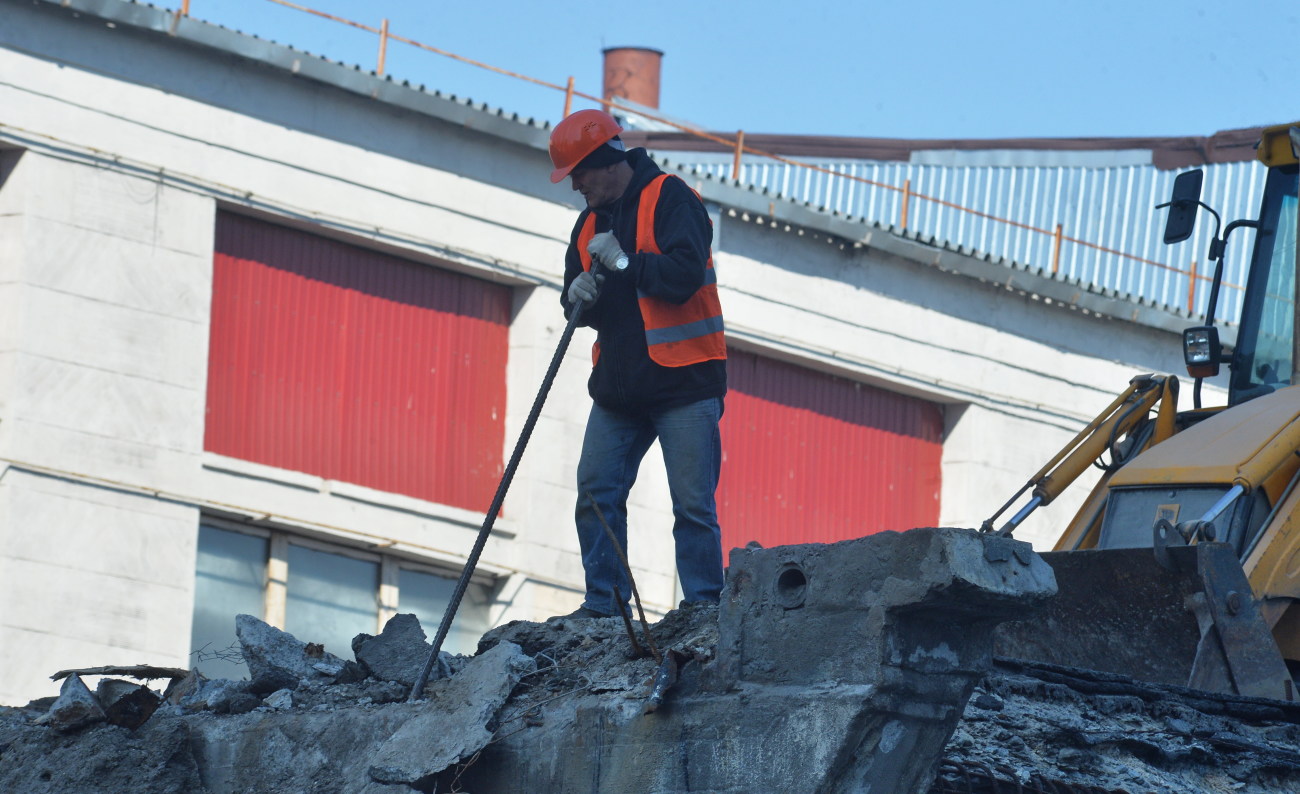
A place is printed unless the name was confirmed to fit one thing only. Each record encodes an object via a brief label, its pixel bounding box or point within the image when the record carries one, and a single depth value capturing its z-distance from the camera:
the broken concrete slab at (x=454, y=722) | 13.12
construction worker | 14.80
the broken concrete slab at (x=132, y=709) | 14.58
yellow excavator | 16.52
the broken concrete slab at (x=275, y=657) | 15.23
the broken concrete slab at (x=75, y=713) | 14.61
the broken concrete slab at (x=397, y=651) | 14.79
